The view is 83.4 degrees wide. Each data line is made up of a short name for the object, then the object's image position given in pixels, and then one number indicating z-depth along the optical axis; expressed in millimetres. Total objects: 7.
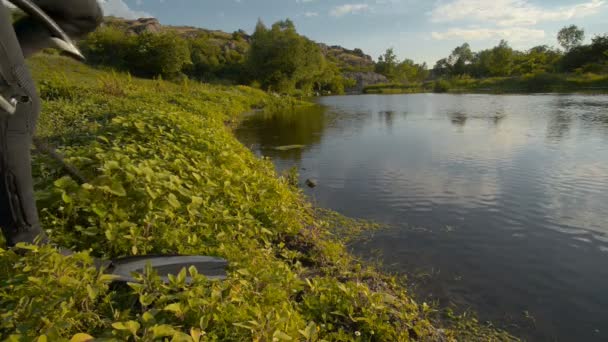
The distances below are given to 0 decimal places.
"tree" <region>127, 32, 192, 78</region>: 37469
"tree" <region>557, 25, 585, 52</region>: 103219
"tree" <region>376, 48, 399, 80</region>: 125988
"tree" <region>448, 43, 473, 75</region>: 113875
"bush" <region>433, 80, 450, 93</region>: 80238
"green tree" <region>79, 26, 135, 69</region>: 39406
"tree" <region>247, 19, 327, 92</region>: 51750
